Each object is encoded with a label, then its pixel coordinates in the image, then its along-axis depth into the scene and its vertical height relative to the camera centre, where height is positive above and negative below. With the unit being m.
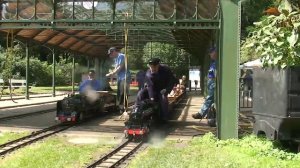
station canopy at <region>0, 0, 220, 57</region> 12.02 +1.64
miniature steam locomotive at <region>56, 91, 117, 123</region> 14.17 -0.71
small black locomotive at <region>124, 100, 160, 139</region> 11.33 -0.90
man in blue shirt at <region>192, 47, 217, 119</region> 13.41 +0.00
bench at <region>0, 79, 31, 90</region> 36.38 -0.07
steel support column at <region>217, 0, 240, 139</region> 10.95 +0.21
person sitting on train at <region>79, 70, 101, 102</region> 16.03 -0.16
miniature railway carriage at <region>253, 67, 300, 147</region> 8.19 -0.34
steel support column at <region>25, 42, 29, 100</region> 25.95 +0.20
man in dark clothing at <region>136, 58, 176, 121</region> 12.88 -0.02
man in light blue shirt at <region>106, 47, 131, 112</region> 15.82 +0.46
